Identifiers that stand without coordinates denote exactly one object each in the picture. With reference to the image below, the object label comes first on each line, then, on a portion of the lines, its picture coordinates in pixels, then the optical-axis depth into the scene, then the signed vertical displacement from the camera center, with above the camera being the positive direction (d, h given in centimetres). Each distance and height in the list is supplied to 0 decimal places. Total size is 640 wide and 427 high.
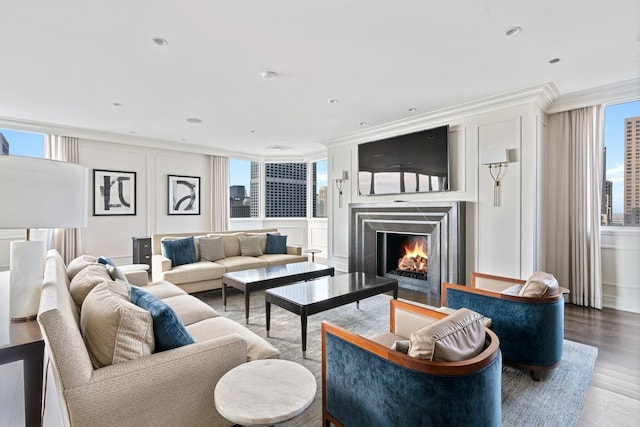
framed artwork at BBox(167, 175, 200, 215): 645 +38
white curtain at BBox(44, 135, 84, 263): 512 -30
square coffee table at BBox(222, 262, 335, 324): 342 -75
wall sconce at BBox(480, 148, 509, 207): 372 +60
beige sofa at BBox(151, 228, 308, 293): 404 -73
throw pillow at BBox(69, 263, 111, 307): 183 -43
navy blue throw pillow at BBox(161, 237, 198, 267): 433 -53
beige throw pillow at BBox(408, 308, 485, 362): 127 -55
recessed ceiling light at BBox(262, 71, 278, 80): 310 +139
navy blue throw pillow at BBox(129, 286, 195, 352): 150 -56
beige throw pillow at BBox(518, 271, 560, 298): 223 -55
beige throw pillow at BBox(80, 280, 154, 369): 135 -53
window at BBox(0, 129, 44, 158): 490 +114
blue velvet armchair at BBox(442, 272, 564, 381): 219 -83
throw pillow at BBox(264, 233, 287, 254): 539 -56
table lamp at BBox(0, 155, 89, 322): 140 +3
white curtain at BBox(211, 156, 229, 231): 696 +45
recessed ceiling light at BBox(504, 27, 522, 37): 235 +138
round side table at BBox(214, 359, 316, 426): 113 -73
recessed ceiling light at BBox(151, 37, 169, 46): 247 +138
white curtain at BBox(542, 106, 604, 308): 369 +13
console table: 136 -62
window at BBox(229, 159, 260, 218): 746 +59
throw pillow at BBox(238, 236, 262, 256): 514 -55
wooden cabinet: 543 -65
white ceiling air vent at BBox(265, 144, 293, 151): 670 +143
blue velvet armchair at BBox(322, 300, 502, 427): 123 -75
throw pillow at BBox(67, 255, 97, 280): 243 -42
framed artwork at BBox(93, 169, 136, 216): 560 +38
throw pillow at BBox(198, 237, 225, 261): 471 -55
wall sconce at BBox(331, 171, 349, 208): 574 +62
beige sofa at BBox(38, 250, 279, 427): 117 -70
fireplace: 415 -47
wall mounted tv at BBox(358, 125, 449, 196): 436 +75
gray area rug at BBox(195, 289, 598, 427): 186 -119
